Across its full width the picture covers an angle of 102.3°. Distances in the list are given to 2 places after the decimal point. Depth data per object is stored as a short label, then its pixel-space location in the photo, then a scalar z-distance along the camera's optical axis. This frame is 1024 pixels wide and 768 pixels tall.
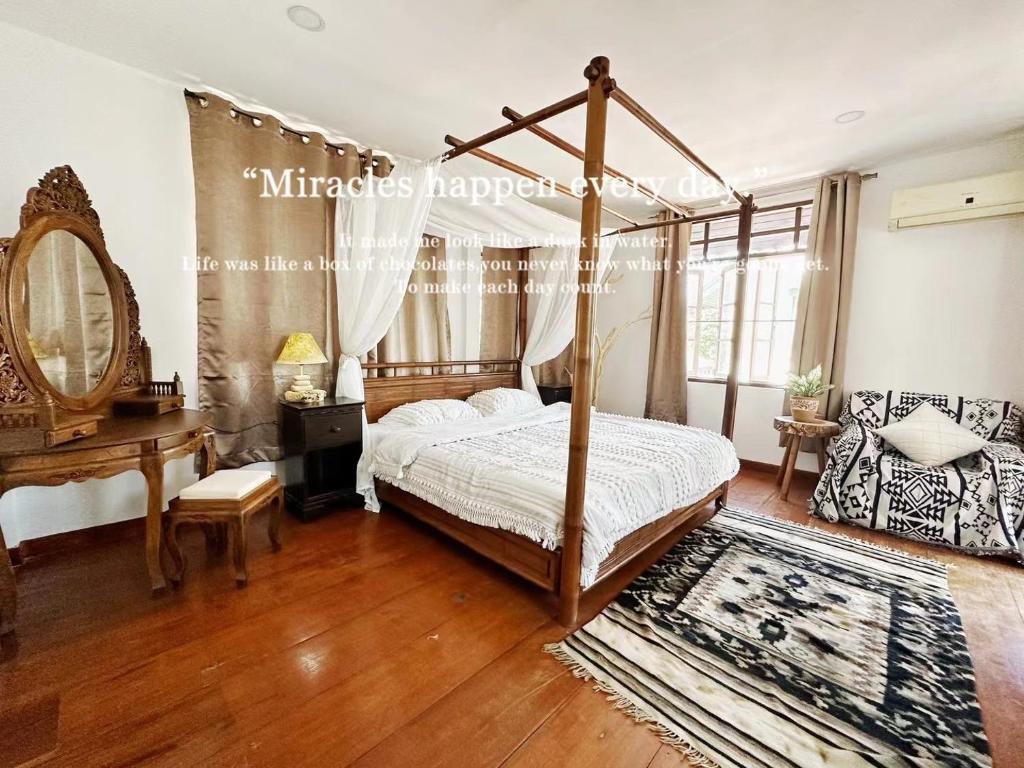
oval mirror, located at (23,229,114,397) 1.83
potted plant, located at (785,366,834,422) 3.28
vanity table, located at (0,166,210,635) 1.55
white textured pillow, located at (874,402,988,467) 2.72
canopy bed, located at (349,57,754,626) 1.60
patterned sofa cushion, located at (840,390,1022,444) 2.86
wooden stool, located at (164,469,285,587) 1.93
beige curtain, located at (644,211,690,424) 4.20
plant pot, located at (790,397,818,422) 3.27
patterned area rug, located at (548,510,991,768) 1.27
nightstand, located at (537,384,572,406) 4.68
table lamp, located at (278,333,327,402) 2.64
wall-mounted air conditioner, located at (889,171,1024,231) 2.84
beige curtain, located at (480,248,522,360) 4.16
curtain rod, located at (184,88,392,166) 2.45
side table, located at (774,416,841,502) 3.16
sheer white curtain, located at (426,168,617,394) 2.97
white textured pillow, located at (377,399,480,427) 3.09
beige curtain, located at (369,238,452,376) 3.43
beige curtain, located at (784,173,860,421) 3.41
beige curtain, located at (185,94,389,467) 2.50
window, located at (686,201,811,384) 3.85
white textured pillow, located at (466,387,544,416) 3.59
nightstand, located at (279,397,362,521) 2.62
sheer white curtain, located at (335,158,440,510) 2.55
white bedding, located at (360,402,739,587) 1.83
